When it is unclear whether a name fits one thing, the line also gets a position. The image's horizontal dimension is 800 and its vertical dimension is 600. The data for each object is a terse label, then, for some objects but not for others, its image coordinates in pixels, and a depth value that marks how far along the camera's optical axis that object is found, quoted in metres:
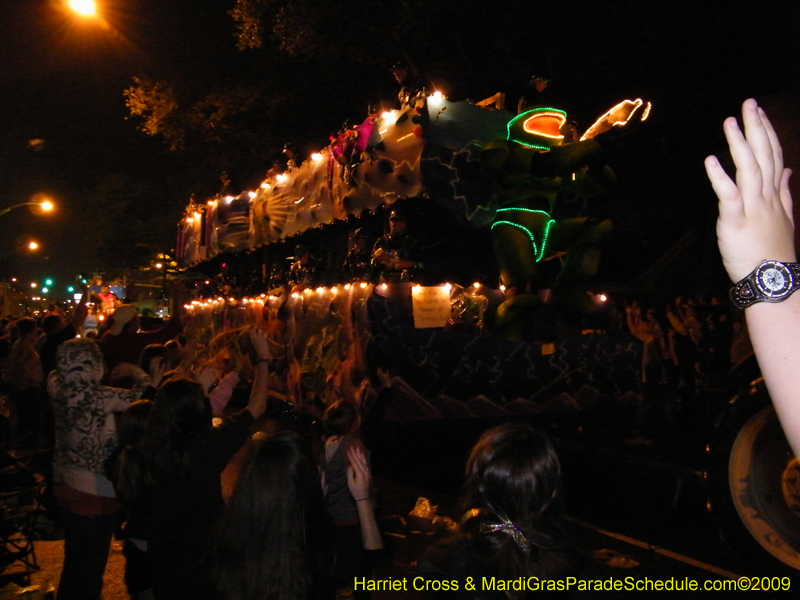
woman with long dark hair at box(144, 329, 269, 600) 3.08
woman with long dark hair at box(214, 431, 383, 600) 2.26
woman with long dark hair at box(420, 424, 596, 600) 1.93
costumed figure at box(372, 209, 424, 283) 8.68
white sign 8.94
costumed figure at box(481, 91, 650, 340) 7.47
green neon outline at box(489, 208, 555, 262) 7.69
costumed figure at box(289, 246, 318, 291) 11.38
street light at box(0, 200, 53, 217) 25.93
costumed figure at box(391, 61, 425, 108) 8.34
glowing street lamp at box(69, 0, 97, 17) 9.41
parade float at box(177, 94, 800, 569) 7.70
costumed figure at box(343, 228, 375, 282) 9.58
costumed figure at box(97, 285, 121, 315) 21.81
